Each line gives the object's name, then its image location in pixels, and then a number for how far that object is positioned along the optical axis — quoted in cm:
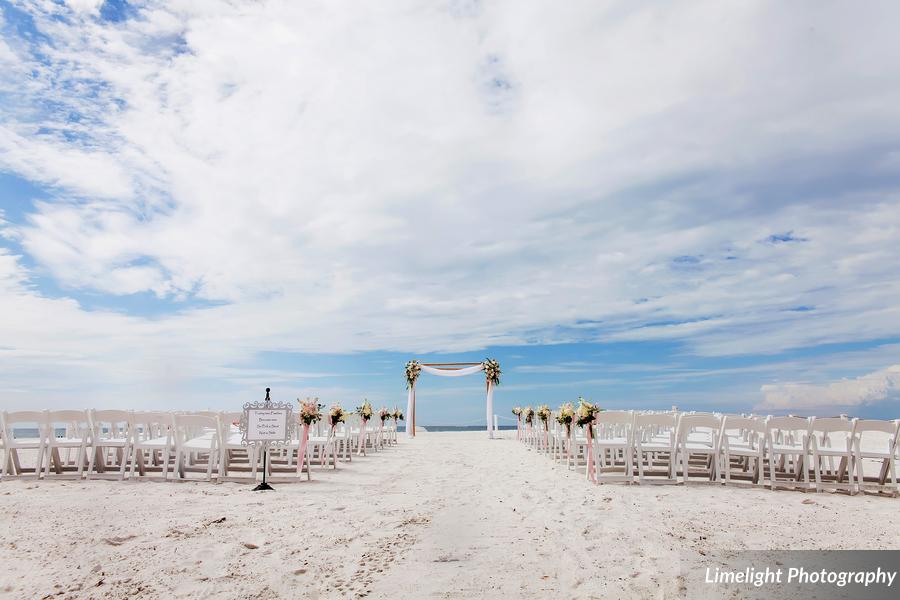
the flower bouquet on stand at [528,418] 1958
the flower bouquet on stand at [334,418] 1162
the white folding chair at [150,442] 959
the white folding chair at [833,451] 933
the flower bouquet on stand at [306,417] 1046
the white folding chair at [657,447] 948
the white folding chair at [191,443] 937
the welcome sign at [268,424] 934
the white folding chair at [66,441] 990
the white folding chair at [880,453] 932
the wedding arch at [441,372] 2705
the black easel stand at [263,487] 888
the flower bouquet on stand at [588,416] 995
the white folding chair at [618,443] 969
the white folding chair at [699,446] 933
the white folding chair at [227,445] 966
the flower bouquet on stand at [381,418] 1880
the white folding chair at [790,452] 930
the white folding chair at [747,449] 940
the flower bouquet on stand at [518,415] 2198
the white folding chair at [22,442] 981
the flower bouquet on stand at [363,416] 1570
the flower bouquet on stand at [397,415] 2142
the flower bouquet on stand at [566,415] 1177
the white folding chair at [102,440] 979
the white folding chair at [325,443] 1154
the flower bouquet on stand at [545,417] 1569
